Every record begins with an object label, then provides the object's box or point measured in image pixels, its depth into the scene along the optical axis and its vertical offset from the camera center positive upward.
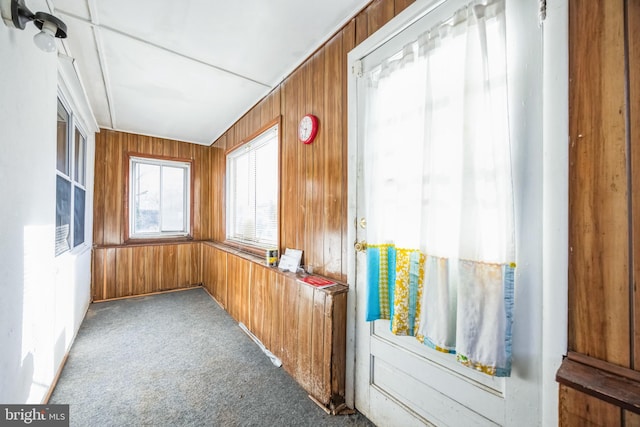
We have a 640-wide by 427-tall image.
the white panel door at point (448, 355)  0.94 -0.47
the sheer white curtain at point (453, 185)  0.98 +0.14
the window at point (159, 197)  4.30 +0.29
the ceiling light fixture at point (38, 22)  1.05 +0.88
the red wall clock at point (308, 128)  2.04 +0.73
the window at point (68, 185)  2.34 +0.31
